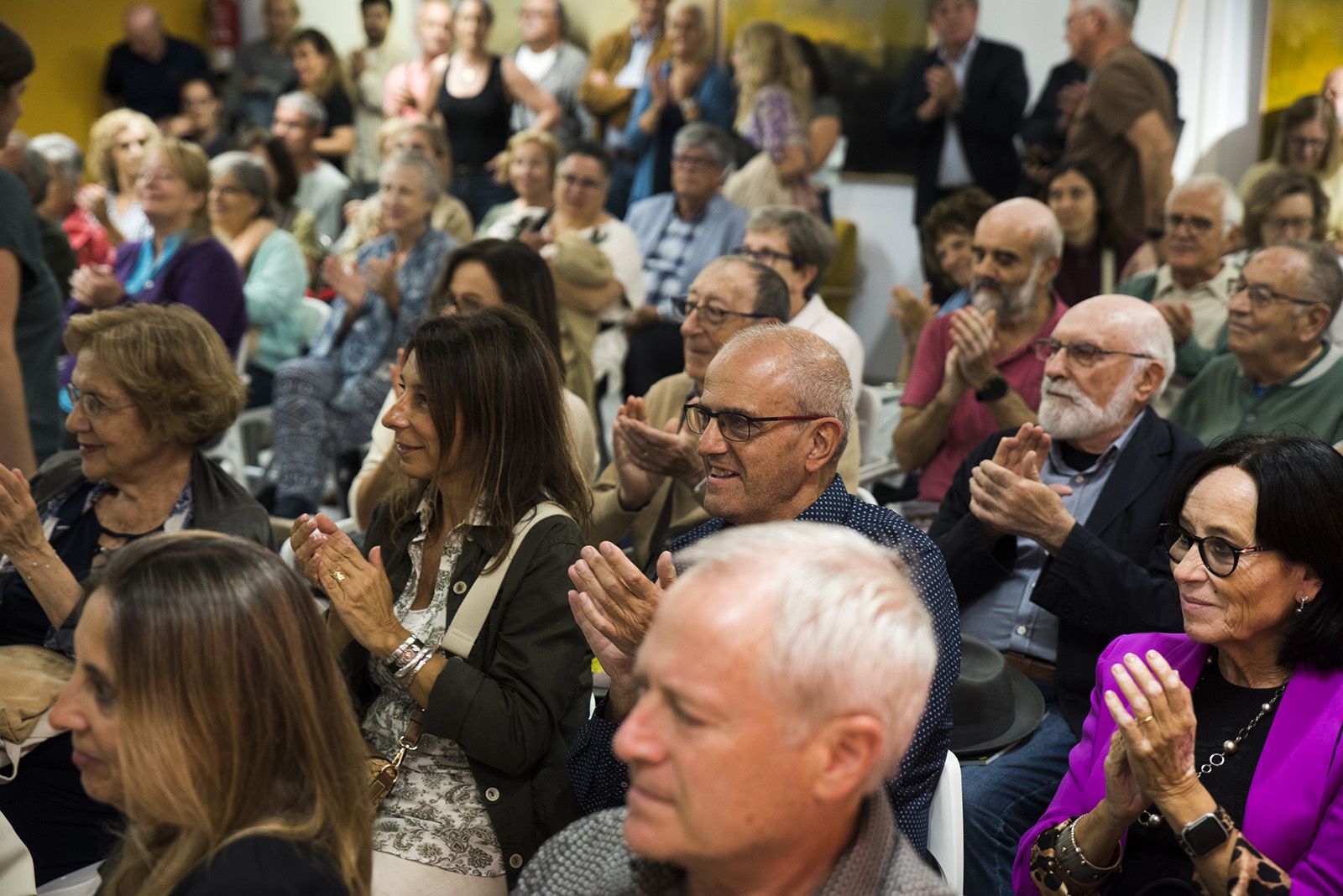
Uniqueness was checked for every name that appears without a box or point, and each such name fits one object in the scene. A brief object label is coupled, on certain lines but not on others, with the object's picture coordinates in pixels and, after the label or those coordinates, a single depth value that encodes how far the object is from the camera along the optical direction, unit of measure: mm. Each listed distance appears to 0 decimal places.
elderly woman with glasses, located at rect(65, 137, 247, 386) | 4785
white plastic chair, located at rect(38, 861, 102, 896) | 2229
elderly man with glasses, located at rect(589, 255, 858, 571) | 2961
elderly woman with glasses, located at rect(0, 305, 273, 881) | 2629
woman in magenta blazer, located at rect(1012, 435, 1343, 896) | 1802
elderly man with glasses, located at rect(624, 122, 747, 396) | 5684
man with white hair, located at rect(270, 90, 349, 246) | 7984
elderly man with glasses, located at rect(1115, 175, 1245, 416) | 4641
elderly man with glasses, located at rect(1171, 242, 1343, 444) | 3492
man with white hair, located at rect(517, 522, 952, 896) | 1230
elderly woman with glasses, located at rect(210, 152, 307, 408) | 5562
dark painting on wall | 7586
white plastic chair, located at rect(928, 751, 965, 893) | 2039
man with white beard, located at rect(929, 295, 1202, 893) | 2559
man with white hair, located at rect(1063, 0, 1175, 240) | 5688
